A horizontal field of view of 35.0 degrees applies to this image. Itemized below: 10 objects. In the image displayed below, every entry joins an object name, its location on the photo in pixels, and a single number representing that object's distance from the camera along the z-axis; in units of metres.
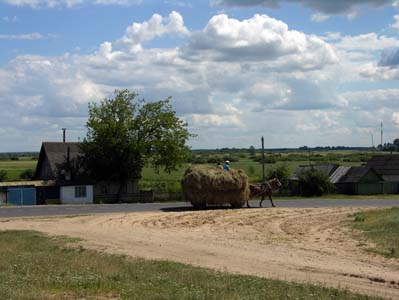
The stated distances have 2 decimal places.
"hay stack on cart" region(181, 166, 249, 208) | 35.47
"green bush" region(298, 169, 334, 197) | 63.97
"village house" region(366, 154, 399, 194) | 70.62
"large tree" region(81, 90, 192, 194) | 57.09
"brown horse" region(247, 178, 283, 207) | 38.42
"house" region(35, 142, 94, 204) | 55.19
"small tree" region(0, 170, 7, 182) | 74.90
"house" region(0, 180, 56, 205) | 53.44
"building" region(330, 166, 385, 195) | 69.06
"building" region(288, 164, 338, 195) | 66.50
